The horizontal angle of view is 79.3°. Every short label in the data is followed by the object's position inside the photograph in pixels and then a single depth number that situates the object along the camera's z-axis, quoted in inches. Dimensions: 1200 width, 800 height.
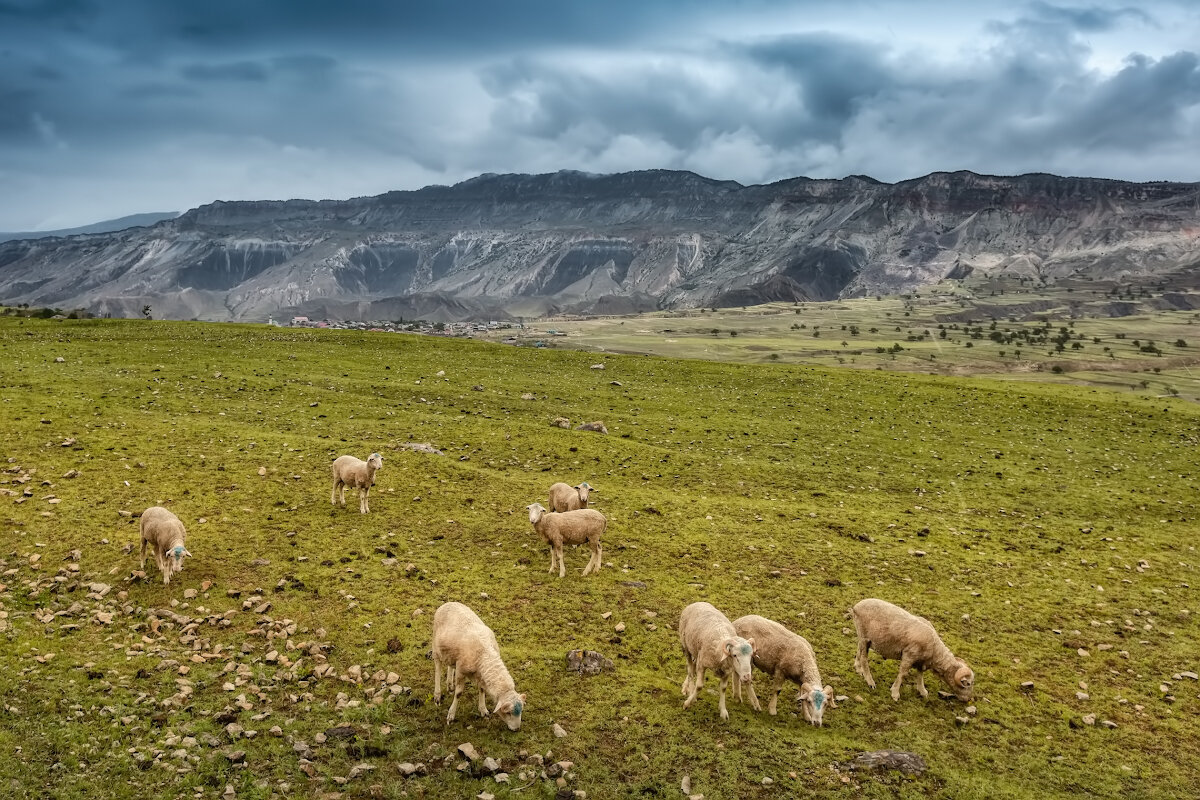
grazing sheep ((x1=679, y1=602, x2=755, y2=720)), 515.5
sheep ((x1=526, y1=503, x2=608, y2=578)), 764.0
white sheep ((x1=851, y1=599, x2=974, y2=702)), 561.6
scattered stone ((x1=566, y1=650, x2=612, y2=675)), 564.1
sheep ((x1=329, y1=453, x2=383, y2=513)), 904.3
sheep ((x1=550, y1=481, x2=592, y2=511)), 861.8
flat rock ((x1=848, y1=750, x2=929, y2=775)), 468.7
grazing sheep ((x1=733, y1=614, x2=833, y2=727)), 530.0
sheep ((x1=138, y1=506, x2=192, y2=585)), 678.5
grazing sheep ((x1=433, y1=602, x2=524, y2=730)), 489.1
